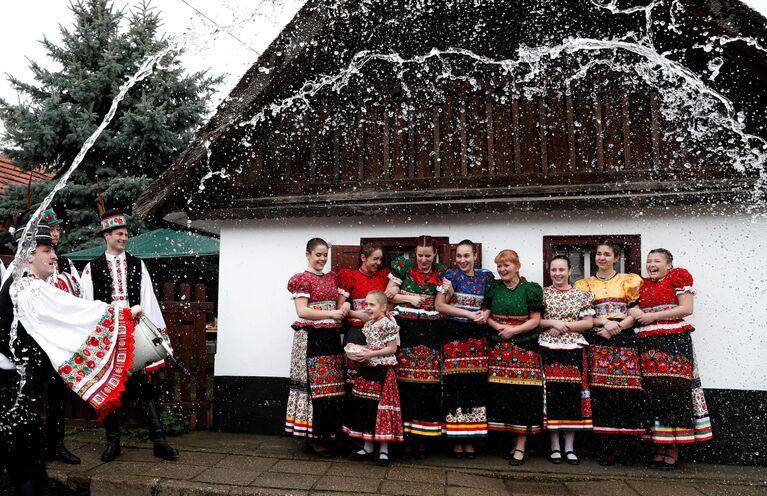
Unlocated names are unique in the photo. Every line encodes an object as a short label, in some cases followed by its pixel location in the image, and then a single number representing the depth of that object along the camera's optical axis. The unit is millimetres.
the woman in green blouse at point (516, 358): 4844
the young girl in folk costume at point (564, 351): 4852
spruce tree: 10742
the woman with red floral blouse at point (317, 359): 4934
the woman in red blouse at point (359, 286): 5000
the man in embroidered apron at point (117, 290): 4855
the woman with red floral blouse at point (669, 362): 4730
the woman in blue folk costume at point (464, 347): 4898
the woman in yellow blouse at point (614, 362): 4887
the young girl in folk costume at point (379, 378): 4703
